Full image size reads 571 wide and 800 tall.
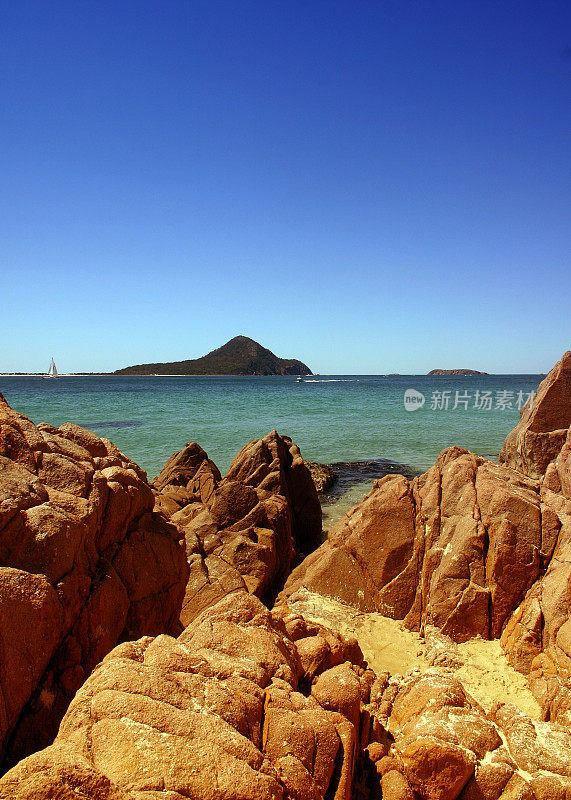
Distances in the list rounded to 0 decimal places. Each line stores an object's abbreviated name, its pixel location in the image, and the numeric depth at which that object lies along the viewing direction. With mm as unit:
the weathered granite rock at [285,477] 14508
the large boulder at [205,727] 2777
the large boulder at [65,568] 4379
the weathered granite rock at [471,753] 3895
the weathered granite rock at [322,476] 20000
